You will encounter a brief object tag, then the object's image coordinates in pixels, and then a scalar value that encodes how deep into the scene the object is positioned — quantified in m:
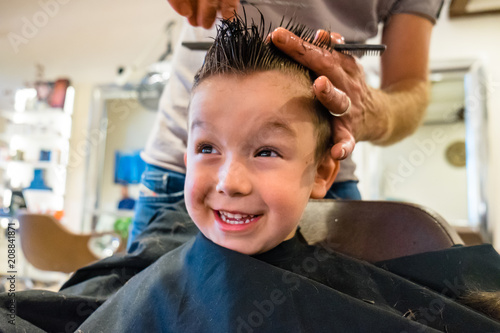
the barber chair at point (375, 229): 0.82
